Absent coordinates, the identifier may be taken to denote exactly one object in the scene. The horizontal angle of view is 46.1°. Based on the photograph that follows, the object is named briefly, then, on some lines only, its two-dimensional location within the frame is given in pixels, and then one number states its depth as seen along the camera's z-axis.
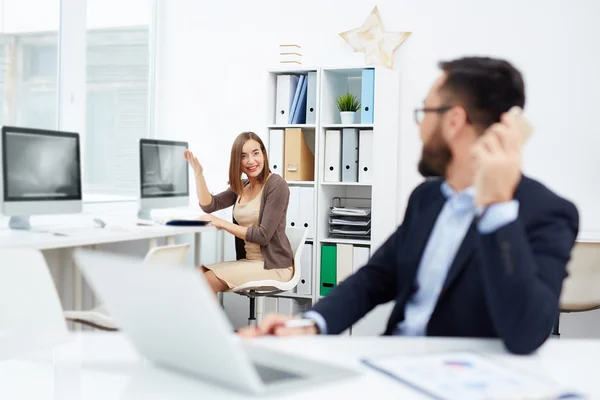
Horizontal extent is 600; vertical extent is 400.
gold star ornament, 4.69
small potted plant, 4.59
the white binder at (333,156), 4.63
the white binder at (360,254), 4.53
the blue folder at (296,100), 4.70
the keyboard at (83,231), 3.30
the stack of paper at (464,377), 1.00
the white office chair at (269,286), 3.91
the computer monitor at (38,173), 3.20
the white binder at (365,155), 4.54
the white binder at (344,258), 4.56
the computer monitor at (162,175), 4.05
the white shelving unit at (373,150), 4.52
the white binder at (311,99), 4.64
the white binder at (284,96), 4.73
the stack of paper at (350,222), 4.57
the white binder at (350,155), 4.57
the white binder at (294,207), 4.69
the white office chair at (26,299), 1.69
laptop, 0.91
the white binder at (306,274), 4.66
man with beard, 1.24
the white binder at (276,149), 4.73
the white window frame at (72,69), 4.33
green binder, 4.60
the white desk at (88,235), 2.93
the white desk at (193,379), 1.03
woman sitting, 3.97
